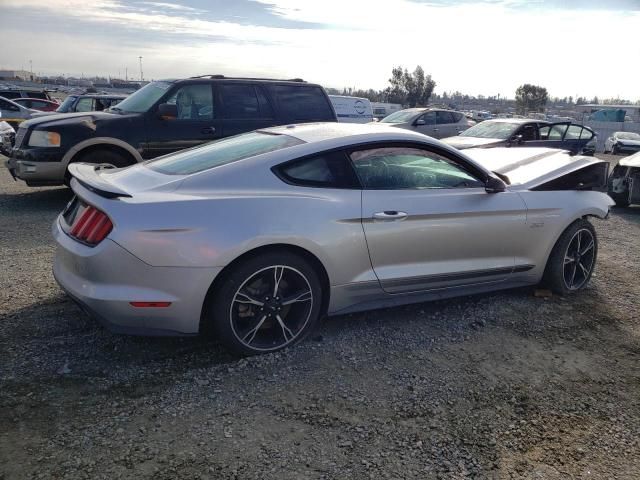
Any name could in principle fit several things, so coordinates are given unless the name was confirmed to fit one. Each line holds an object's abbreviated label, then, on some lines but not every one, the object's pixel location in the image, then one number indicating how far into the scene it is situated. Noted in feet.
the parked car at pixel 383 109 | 126.89
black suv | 24.50
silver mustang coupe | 10.47
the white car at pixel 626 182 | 31.01
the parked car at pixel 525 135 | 38.81
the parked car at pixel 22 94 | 69.67
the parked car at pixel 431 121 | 53.01
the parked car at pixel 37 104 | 63.23
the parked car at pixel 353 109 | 64.34
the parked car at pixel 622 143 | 82.89
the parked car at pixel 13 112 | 55.16
